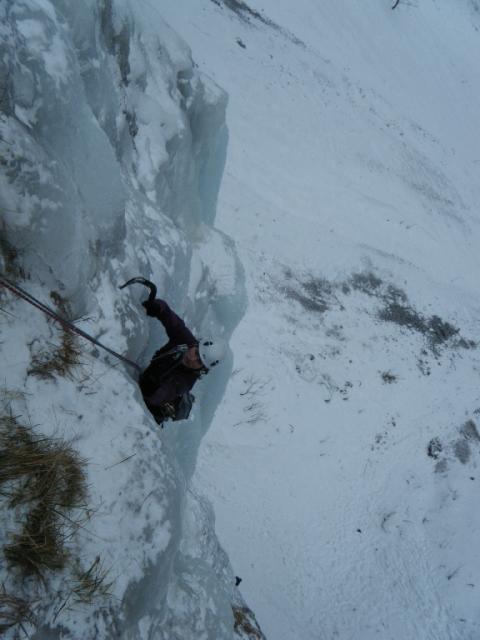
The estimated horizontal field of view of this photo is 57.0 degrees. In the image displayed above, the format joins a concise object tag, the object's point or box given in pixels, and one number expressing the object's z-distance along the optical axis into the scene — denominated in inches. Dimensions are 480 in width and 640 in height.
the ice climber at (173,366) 177.8
